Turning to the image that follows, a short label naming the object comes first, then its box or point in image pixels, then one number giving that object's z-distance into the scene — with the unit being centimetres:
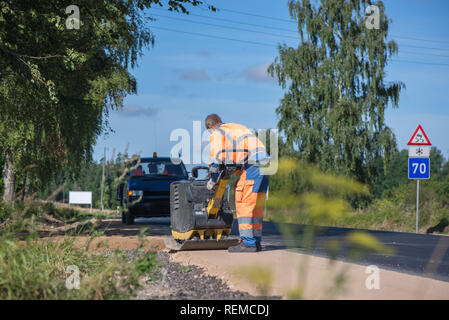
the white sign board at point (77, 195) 4915
